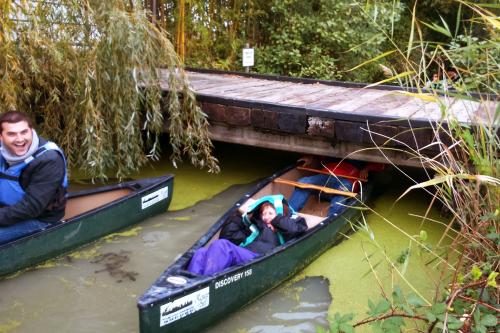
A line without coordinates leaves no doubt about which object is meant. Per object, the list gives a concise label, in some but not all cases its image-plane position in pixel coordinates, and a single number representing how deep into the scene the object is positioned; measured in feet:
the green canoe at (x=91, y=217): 12.03
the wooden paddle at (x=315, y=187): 14.97
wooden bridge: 15.19
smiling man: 11.44
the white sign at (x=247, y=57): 24.02
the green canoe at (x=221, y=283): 9.12
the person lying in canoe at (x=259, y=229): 11.28
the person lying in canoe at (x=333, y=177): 16.06
